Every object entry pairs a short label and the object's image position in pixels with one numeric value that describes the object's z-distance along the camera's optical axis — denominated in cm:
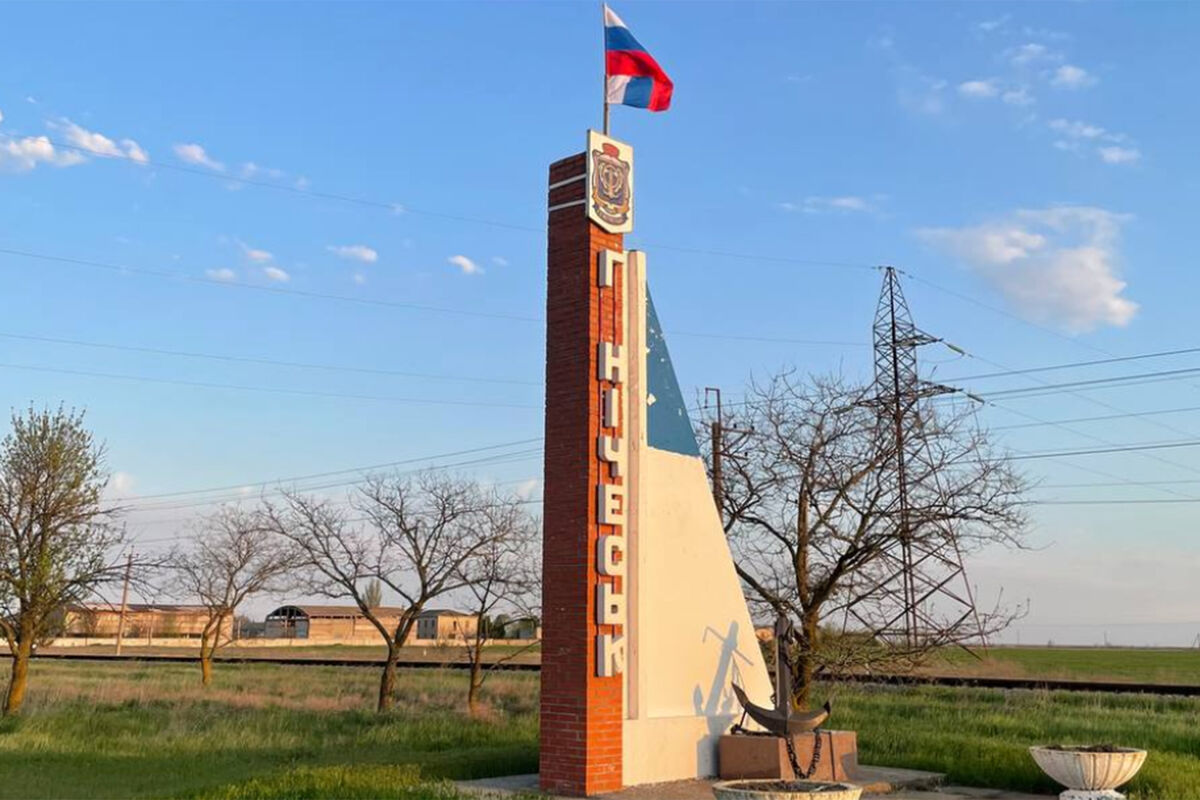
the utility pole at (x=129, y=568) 2555
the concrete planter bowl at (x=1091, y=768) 1141
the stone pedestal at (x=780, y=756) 1321
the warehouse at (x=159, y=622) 10208
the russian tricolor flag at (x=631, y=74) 1486
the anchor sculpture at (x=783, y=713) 1298
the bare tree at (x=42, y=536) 2359
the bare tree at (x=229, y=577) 3499
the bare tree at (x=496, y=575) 2583
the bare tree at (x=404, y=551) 2531
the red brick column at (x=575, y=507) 1251
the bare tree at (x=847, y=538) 1784
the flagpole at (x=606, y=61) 1469
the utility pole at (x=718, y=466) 1977
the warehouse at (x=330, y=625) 11069
